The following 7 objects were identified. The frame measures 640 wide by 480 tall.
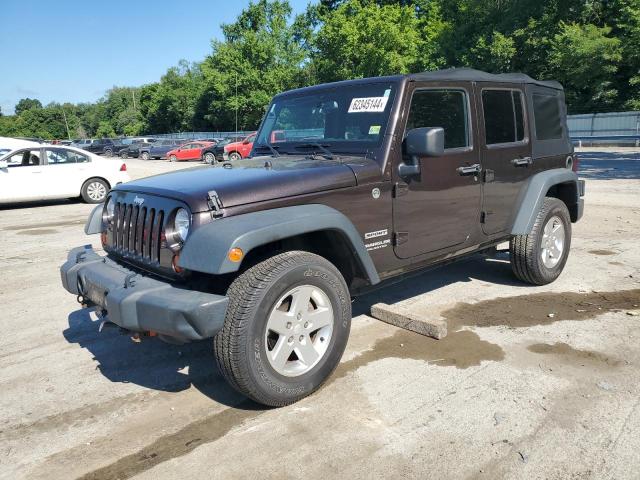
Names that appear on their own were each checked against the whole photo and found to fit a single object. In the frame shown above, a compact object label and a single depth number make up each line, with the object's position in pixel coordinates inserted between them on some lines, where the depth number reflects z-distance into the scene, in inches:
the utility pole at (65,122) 4615.7
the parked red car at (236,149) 1146.7
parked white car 488.7
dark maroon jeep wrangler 116.3
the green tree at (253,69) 2353.6
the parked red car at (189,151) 1370.6
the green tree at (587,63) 1248.8
